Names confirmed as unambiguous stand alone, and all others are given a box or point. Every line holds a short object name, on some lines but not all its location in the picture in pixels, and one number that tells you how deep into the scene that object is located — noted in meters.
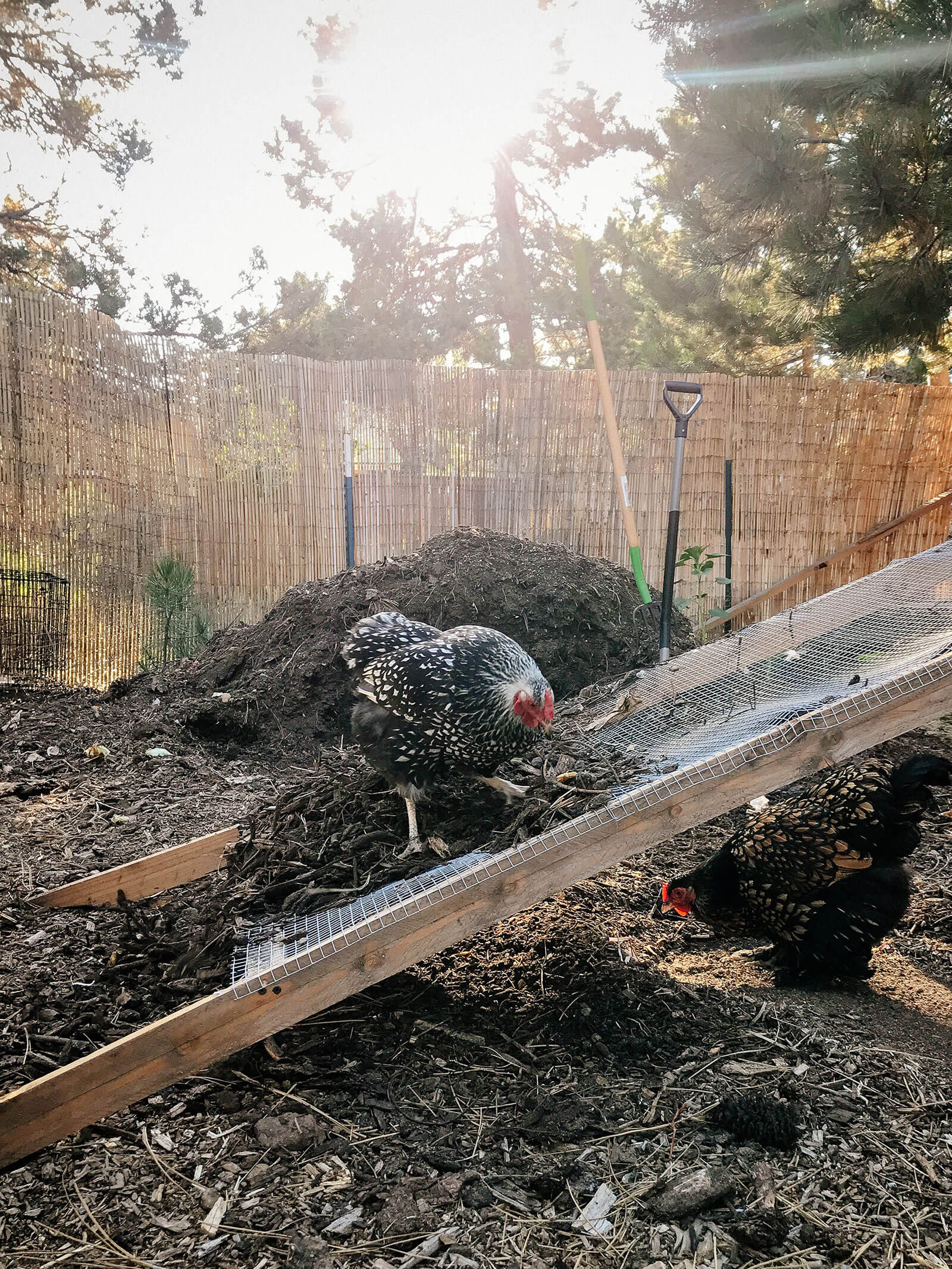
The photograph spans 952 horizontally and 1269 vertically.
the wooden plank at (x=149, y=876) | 2.74
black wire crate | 5.94
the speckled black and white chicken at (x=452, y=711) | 2.48
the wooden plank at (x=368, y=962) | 1.65
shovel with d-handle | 4.45
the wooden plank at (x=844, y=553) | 7.62
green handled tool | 5.28
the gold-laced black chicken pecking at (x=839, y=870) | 2.51
